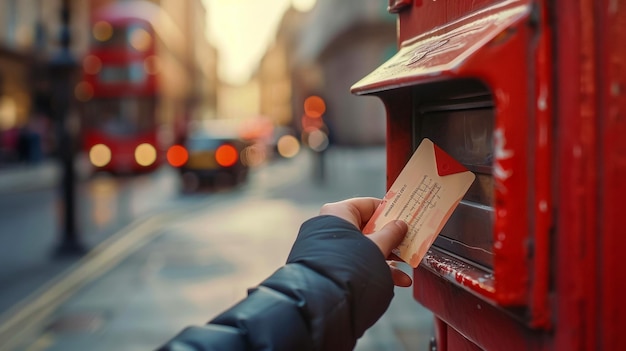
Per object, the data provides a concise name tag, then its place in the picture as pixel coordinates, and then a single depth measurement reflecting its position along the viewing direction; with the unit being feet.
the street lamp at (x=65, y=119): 31.01
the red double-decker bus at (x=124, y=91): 68.03
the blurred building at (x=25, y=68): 103.55
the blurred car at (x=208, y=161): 63.62
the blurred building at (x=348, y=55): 111.45
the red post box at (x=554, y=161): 3.81
